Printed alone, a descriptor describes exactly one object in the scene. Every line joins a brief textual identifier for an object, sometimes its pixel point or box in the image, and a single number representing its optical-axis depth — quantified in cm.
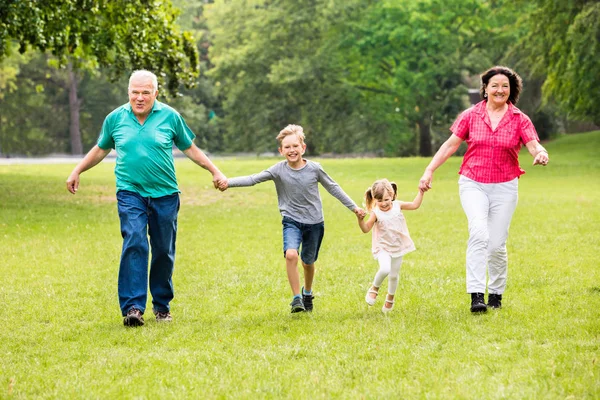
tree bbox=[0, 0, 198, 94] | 3171
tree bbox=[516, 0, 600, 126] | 4841
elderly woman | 1306
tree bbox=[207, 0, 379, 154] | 9249
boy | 1305
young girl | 1323
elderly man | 1264
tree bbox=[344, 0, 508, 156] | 8515
